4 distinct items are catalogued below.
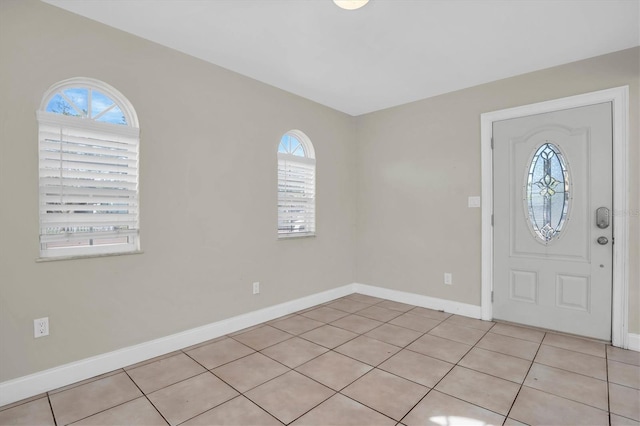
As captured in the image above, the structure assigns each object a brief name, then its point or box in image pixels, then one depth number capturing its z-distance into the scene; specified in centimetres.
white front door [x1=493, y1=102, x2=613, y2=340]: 290
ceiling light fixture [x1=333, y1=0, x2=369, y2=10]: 208
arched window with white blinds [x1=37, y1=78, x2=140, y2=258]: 220
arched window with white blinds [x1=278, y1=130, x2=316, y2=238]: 379
